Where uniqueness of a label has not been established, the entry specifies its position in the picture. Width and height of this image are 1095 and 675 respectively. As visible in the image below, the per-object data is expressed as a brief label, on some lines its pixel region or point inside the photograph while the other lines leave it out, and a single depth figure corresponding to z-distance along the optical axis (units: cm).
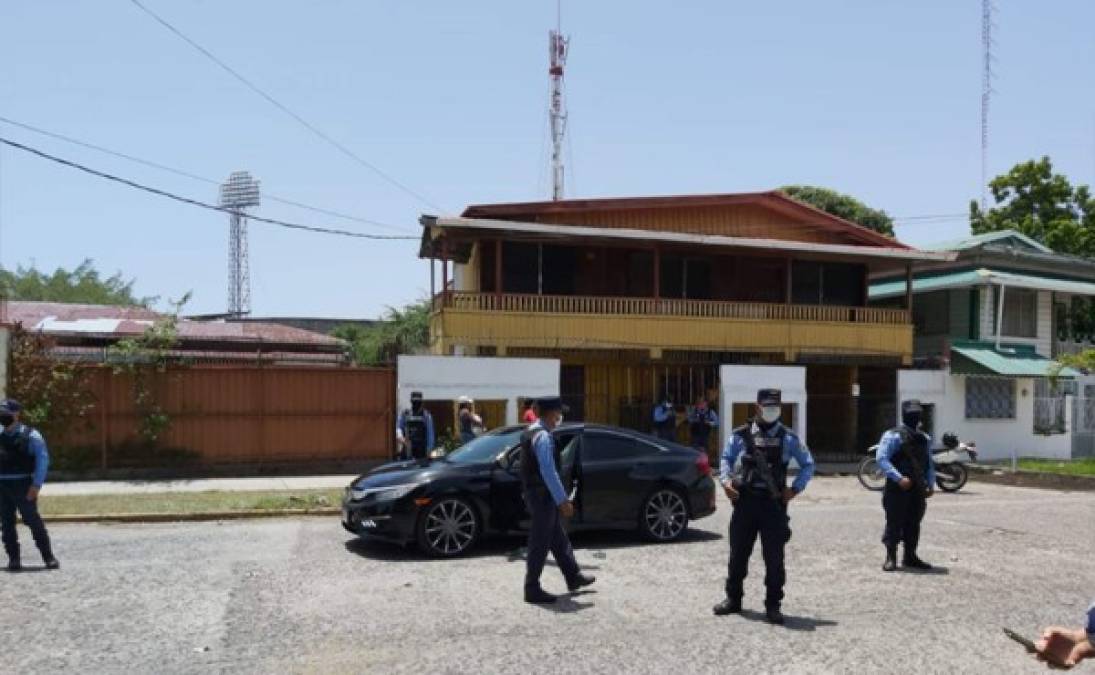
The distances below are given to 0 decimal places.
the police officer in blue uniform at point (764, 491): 711
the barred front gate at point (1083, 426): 2561
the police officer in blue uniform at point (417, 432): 1446
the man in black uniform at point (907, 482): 930
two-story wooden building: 2192
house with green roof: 2409
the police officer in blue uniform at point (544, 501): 757
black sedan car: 954
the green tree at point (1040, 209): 3462
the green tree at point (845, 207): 4241
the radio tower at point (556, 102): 3334
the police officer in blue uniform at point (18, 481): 882
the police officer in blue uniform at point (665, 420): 1912
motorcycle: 1761
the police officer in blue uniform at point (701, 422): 1919
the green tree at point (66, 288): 5338
